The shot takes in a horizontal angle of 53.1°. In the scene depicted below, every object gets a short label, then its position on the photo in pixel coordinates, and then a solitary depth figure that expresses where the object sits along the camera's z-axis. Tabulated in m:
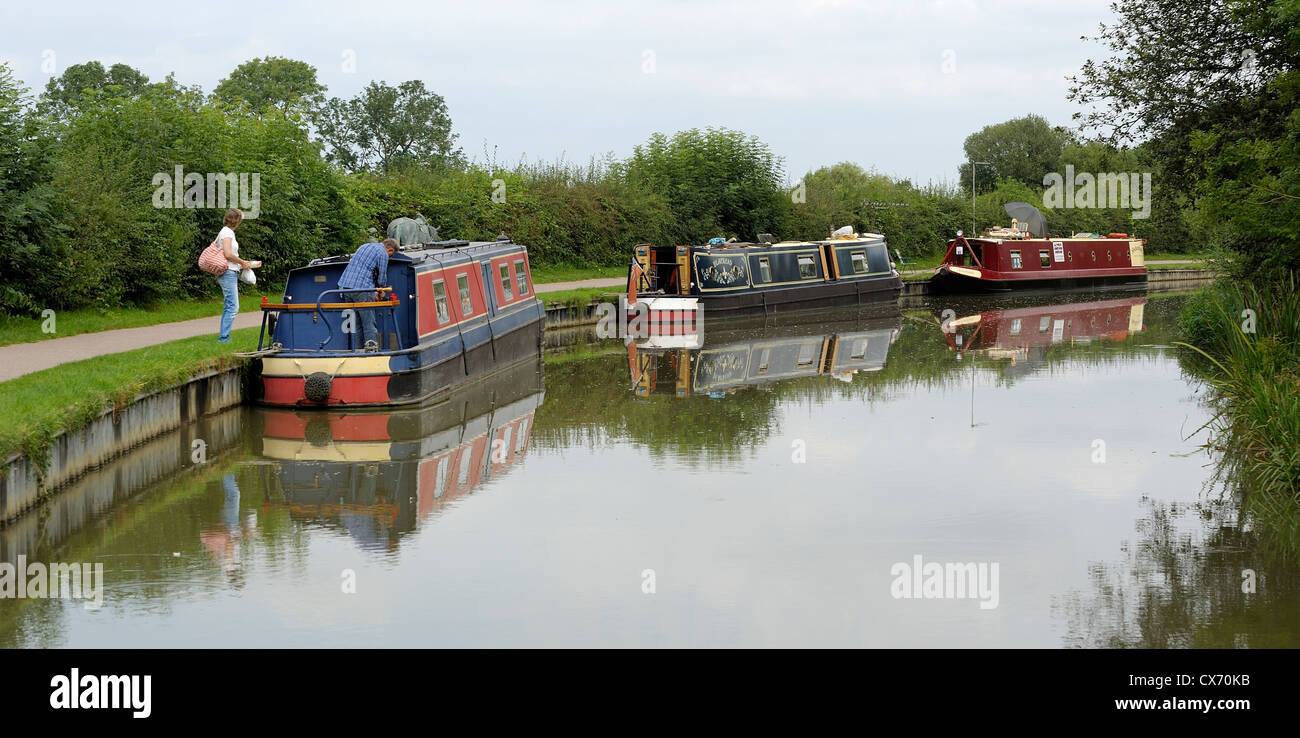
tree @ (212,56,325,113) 47.75
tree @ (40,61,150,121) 48.09
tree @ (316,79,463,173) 48.88
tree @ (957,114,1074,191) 61.19
